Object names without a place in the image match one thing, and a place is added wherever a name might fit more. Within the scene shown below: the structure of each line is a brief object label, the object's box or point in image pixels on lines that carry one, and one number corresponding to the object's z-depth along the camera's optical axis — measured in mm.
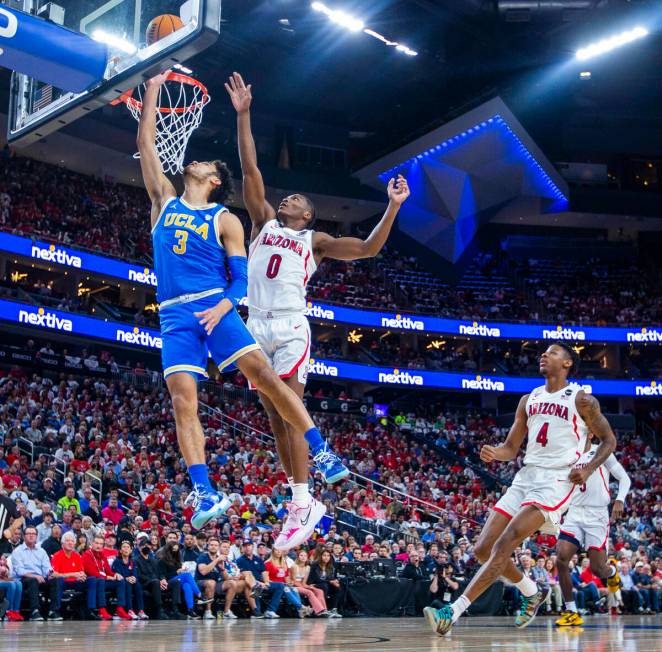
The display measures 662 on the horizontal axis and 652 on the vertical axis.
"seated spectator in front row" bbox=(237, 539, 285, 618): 14000
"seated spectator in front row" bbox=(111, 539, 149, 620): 13078
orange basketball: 7875
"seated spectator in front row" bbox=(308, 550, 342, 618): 15219
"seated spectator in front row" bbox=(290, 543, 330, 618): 14656
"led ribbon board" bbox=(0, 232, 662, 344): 38906
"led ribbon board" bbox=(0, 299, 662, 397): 29906
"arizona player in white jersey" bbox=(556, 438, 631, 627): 10930
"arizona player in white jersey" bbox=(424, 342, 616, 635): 7836
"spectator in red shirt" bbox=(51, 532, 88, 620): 12516
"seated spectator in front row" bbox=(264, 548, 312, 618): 14344
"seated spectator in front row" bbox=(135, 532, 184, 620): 13234
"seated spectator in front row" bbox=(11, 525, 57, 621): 12000
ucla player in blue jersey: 6156
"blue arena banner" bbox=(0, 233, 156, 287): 29688
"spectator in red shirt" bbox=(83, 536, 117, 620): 12703
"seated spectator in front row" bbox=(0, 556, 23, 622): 11812
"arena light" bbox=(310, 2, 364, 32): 31859
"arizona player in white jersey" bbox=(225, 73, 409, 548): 6844
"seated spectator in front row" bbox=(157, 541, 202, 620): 13484
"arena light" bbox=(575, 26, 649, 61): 34856
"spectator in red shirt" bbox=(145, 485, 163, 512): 18170
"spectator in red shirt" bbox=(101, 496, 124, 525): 16359
